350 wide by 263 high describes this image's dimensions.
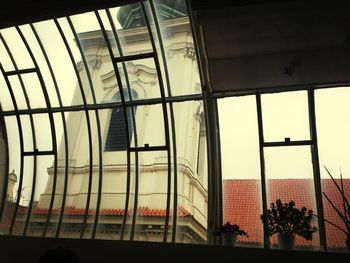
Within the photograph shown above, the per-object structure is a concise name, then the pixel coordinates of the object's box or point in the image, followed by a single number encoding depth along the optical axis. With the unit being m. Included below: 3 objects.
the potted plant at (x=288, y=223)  5.12
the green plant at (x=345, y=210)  4.71
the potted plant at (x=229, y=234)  5.37
